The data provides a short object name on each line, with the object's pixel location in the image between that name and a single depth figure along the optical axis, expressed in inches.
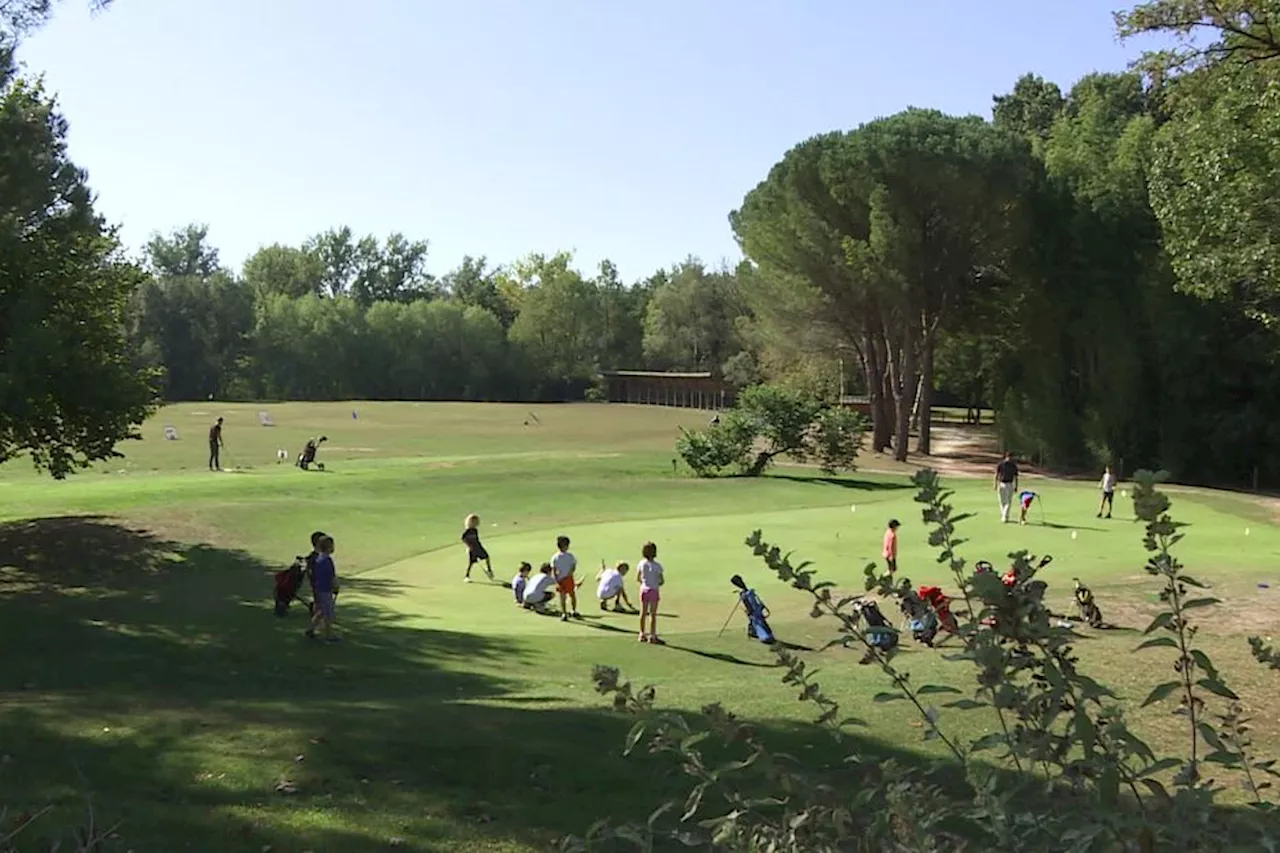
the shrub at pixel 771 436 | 1840.6
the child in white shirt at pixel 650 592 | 690.8
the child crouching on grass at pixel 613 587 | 813.9
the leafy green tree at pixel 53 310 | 800.3
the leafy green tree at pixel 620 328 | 5221.5
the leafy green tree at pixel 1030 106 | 3262.8
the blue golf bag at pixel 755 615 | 671.8
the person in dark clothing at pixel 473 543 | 904.9
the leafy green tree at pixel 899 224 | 2058.3
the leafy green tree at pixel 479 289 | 5684.1
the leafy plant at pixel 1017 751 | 113.7
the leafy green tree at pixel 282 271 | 5772.6
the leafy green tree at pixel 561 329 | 4869.6
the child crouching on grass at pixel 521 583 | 823.1
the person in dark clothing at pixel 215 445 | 1717.5
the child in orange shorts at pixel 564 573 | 777.7
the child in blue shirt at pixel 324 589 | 648.4
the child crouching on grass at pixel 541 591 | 800.3
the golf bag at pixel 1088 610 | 693.9
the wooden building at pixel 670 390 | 4180.6
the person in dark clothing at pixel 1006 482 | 1186.0
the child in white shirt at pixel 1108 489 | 1229.7
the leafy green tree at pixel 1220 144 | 692.7
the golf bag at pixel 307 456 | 1712.6
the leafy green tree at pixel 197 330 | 4554.6
